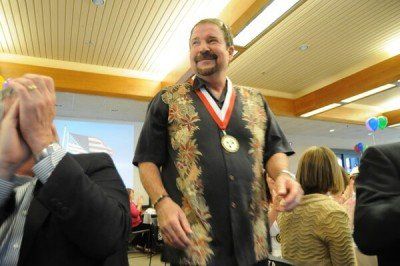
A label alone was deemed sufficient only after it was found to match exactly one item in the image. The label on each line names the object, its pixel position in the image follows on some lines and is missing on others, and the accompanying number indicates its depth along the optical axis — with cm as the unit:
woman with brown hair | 171
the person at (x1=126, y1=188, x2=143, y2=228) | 610
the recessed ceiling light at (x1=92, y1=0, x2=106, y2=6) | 418
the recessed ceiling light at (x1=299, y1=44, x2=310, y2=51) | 558
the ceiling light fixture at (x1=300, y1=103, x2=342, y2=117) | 753
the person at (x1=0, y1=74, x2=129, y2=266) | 69
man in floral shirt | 105
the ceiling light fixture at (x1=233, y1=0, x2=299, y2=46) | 383
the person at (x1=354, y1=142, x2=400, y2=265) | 94
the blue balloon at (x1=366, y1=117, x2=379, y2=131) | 827
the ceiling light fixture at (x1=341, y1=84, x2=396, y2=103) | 641
